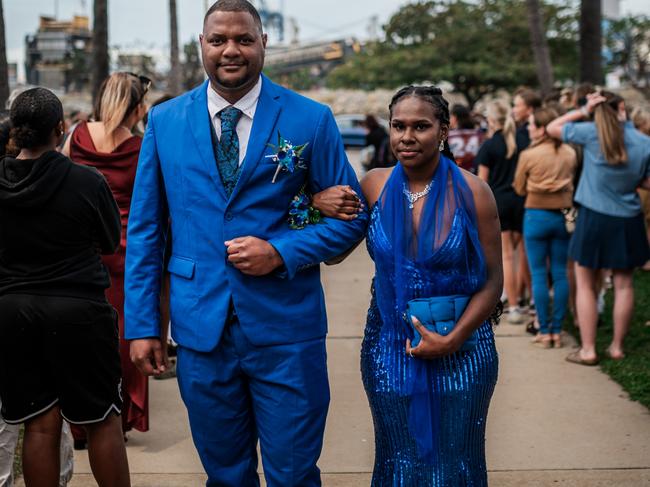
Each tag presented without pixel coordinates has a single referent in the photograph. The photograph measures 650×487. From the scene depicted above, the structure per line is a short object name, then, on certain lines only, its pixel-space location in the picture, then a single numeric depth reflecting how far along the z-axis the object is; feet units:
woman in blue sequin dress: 11.41
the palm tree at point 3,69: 25.03
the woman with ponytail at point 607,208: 22.61
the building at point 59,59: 147.33
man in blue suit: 11.16
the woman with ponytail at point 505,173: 28.19
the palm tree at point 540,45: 61.16
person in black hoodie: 12.72
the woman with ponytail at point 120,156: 17.66
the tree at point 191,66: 109.70
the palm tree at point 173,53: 88.43
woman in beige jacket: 25.73
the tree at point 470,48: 120.37
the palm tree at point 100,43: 60.54
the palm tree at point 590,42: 57.41
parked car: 104.32
